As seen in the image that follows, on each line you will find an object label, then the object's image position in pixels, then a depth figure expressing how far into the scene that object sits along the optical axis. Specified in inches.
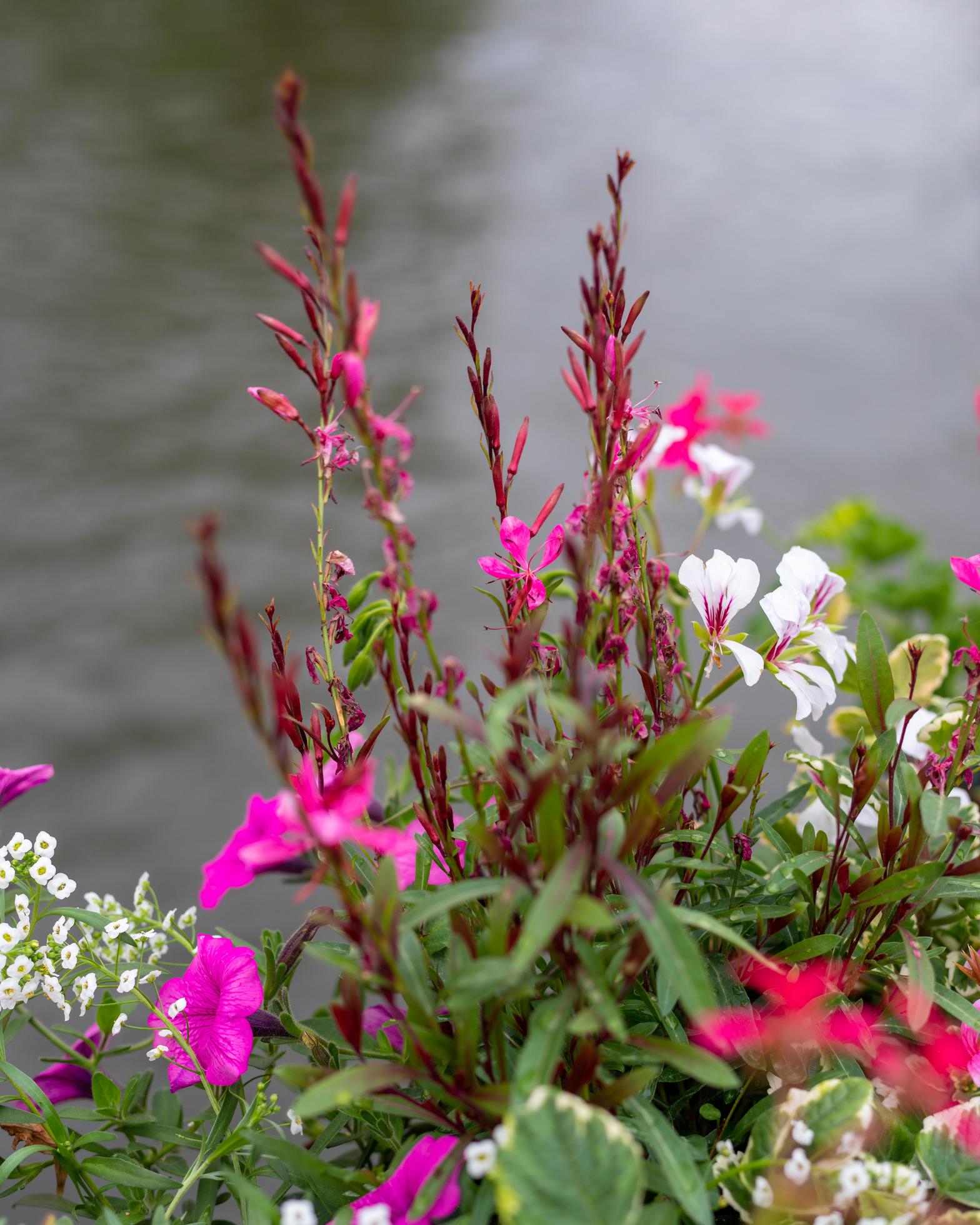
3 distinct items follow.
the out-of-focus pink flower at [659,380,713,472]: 68.7
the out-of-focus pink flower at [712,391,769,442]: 77.4
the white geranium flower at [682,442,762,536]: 57.9
